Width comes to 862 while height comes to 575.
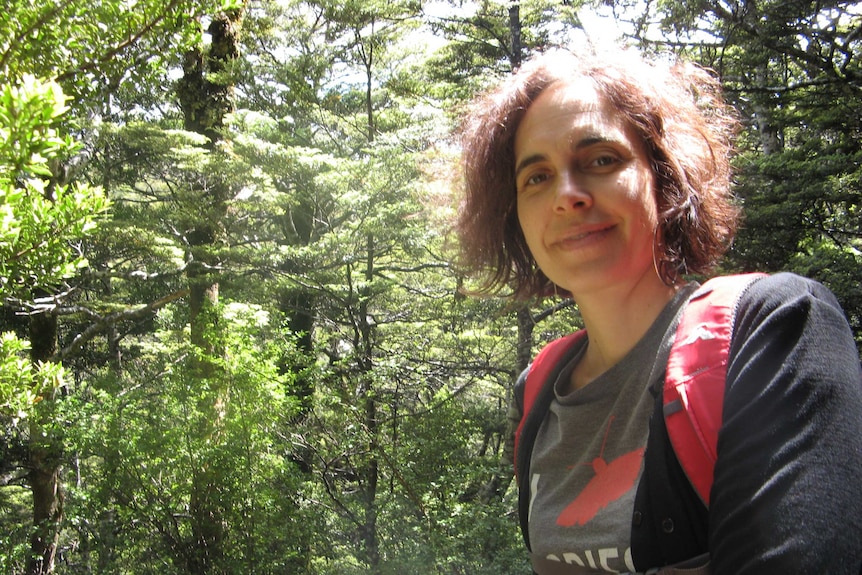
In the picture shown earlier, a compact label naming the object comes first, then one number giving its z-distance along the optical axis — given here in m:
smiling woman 0.53
